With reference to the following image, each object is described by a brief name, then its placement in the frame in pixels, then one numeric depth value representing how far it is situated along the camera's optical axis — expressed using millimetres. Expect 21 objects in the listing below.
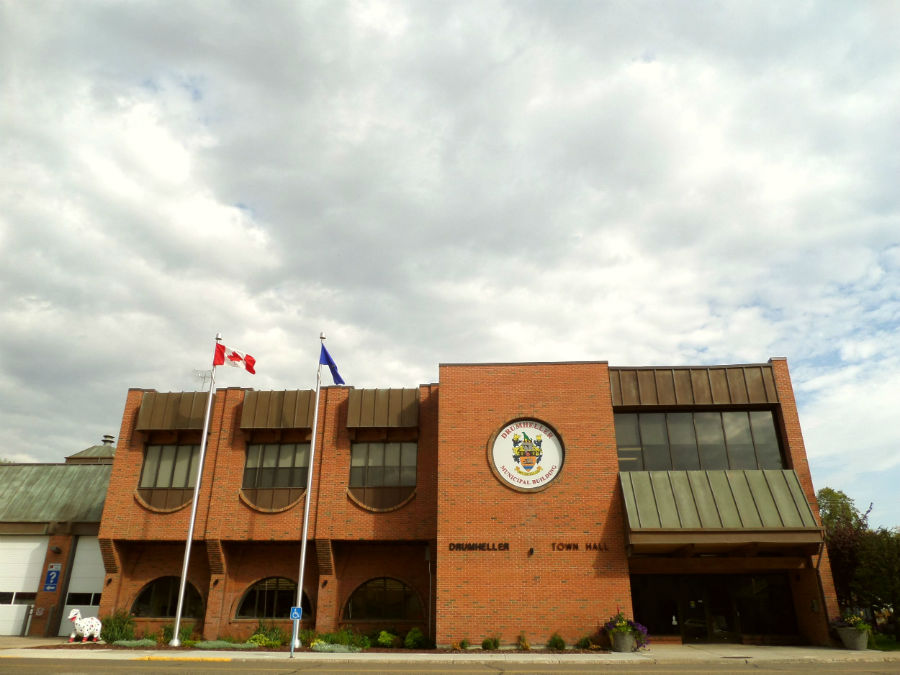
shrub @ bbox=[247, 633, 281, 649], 22812
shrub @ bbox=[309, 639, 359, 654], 21578
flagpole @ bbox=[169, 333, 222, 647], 22623
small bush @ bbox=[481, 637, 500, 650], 20797
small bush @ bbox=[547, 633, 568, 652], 20688
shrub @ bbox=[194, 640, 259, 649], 22203
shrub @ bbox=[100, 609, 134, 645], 23375
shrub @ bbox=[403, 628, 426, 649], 22141
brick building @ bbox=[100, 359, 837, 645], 21672
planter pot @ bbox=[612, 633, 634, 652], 20266
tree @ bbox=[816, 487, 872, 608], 22703
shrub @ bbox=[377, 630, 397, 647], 22484
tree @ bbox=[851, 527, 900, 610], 20562
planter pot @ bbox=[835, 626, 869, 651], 19641
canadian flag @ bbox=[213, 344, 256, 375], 24980
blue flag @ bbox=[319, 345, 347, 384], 24641
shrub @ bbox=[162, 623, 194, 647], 23172
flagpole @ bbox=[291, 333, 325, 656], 21047
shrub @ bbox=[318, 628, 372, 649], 22312
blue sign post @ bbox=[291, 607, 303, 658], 20047
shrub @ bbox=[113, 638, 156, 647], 22578
